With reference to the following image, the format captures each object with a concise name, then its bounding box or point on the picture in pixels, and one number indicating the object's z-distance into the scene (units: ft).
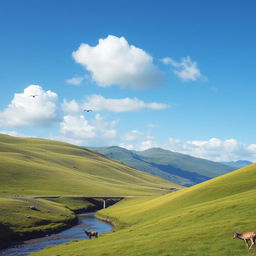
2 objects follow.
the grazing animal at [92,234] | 216.95
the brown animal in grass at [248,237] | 109.29
